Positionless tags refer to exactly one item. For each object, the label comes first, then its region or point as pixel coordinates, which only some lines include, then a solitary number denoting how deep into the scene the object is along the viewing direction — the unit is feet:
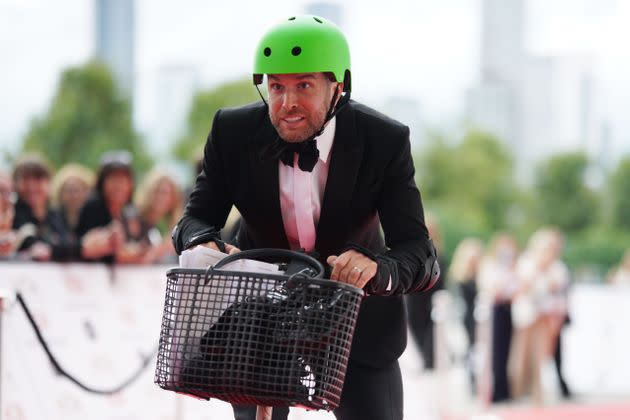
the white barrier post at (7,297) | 16.38
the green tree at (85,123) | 180.04
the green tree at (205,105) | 216.74
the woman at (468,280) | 45.09
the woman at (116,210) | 23.90
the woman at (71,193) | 26.87
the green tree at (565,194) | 250.16
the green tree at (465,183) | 253.03
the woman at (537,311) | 44.29
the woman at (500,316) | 43.60
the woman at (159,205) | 25.54
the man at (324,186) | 10.31
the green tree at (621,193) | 244.42
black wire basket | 9.24
